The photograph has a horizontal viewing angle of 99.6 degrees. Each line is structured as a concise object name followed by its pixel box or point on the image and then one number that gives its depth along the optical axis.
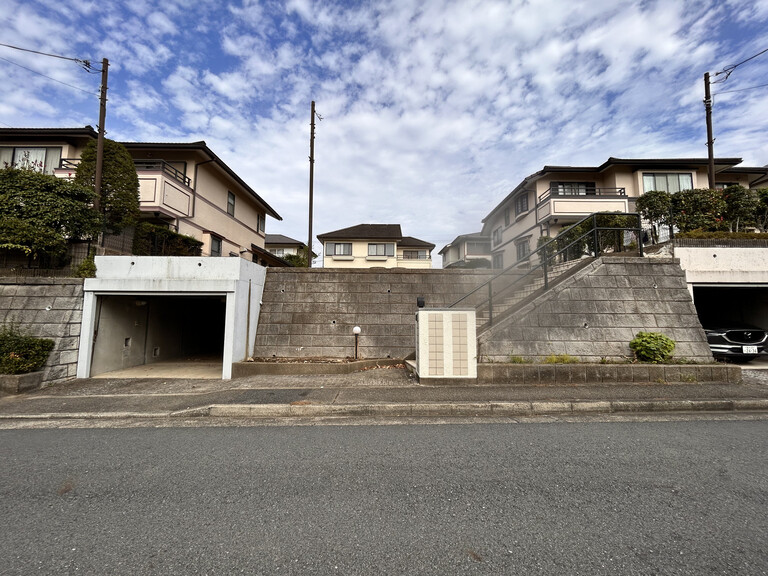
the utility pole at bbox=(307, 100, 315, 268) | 16.92
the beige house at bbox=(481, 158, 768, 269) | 19.36
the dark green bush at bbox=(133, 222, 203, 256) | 10.41
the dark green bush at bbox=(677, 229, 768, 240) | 9.25
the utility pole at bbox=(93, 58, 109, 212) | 10.77
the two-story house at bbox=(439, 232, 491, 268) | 32.03
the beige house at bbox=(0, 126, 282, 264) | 13.88
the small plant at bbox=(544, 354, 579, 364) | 7.03
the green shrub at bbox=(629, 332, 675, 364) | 6.97
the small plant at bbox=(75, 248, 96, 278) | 8.50
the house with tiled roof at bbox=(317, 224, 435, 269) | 31.22
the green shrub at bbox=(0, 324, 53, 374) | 6.65
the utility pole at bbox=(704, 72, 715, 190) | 14.43
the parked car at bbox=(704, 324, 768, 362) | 8.52
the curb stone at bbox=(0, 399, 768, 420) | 5.39
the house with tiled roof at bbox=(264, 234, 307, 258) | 41.91
